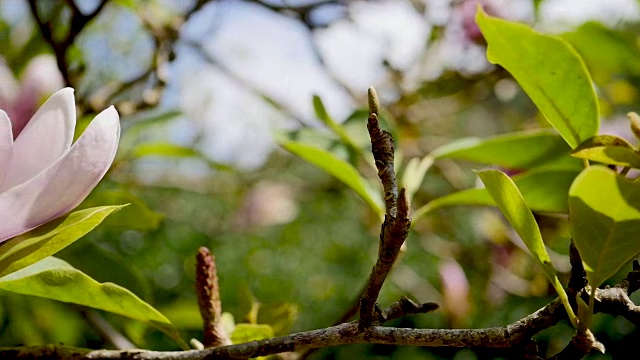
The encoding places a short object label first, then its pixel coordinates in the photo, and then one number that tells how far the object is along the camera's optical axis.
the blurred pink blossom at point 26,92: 0.76
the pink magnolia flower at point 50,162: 0.37
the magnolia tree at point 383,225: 0.36
